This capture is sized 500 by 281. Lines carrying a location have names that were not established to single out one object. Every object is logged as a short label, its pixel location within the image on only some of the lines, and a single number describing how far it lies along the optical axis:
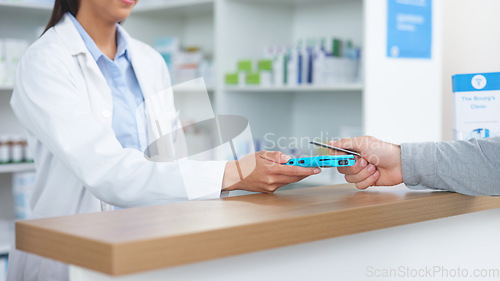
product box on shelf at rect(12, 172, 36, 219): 3.46
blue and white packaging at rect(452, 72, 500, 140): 1.65
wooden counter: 0.87
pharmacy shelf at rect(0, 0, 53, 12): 3.47
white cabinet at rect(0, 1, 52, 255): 3.73
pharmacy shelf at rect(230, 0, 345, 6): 3.67
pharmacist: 1.46
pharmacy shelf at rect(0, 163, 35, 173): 3.45
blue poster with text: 3.00
